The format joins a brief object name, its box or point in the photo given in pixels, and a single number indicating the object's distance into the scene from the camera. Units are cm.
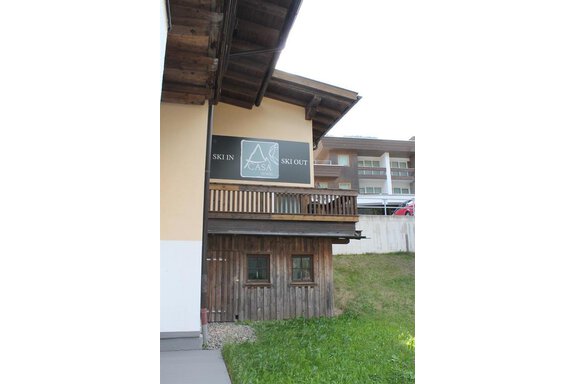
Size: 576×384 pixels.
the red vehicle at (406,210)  2209
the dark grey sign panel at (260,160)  1121
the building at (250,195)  683
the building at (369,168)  2581
